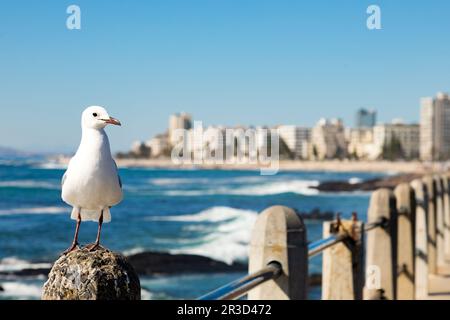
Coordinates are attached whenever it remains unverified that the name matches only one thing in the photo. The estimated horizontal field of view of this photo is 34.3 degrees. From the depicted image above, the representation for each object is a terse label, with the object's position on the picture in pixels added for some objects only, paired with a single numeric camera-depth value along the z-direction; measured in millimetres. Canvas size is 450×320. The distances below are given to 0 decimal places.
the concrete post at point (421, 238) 8797
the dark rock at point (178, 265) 26609
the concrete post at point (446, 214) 13211
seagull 2045
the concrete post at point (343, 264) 5707
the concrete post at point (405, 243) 7617
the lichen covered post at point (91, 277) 2172
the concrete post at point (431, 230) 10133
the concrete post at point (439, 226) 11570
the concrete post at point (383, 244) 6820
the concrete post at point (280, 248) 4141
